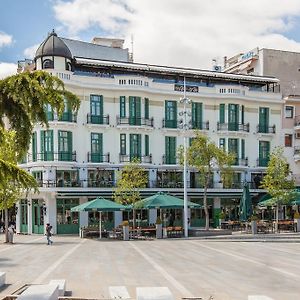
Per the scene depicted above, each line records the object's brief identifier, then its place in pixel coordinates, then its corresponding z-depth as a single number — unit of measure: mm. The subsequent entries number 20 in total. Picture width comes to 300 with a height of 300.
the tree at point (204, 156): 26870
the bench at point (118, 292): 9024
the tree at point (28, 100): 6953
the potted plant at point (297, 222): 26801
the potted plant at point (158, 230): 25076
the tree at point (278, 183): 27583
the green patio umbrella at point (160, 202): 25053
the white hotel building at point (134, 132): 30183
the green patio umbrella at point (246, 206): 27054
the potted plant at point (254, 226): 25513
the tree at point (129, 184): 27376
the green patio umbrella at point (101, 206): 24455
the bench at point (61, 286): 9055
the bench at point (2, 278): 10657
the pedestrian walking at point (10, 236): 23422
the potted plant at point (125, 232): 24570
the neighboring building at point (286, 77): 35911
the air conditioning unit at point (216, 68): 42208
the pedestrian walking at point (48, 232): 22266
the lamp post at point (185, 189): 25306
